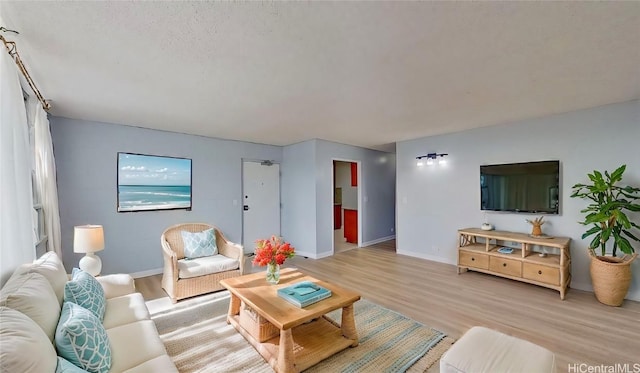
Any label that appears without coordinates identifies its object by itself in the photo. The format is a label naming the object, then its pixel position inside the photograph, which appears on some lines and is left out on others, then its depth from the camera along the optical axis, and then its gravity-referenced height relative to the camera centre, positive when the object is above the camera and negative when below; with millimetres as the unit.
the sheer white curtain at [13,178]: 1574 +62
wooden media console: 3227 -1017
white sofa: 984 -661
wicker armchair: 3111 -1021
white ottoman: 1378 -956
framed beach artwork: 3965 +48
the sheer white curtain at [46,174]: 2695 +143
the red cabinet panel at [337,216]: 8045 -982
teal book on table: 2105 -911
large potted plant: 2871 -589
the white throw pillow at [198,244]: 3580 -808
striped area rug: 2000 -1372
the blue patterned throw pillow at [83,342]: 1251 -766
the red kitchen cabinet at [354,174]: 6369 +250
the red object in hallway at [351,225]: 6531 -1055
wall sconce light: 4797 +470
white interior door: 5328 -347
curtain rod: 1670 +931
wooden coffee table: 1881 -1166
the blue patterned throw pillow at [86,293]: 1724 -727
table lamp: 2696 -605
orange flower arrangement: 2436 -630
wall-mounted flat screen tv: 3602 -65
